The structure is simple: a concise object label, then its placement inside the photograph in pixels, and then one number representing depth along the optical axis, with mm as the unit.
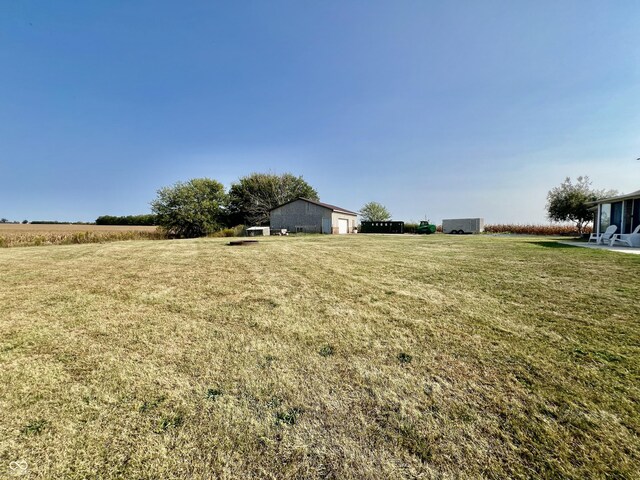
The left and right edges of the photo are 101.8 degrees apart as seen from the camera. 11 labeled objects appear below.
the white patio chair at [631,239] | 11047
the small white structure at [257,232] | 25375
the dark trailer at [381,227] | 34419
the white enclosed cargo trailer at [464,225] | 34062
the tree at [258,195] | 36219
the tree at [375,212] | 53750
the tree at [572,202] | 28297
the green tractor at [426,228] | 32344
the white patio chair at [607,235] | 12360
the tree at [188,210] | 26734
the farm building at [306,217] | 29578
